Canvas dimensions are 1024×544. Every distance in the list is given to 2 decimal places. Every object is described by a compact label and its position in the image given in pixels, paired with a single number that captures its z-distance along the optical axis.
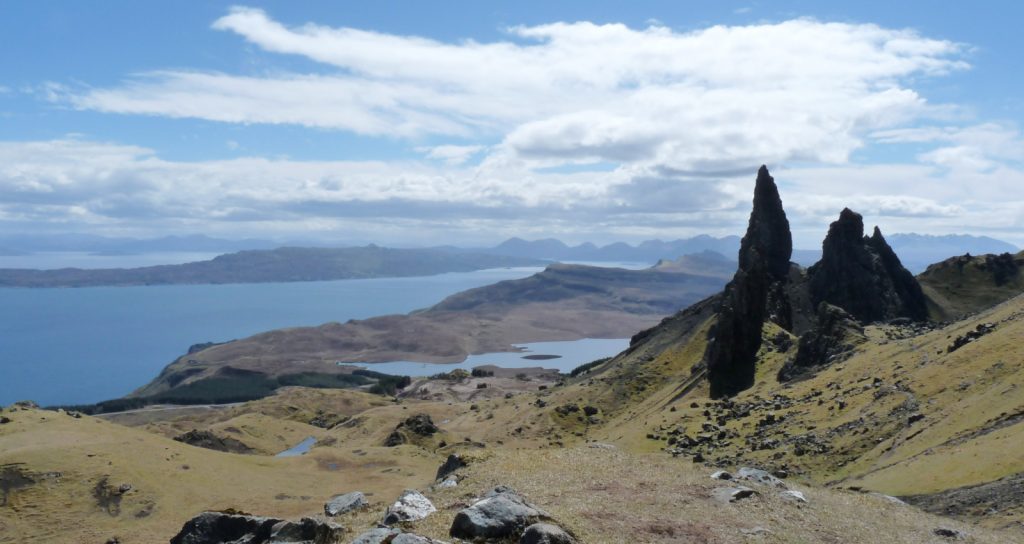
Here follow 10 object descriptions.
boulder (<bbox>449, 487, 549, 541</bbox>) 26.42
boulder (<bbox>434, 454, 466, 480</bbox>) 42.25
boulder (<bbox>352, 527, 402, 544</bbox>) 25.42
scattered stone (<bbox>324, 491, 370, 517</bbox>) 36.72
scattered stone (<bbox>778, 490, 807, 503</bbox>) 36.12
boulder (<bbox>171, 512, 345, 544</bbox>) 29.17
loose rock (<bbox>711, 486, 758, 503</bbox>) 34.44
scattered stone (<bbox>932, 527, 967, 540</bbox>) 34.53
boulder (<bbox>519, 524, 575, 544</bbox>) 25.19
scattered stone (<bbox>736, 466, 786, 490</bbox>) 39.61
